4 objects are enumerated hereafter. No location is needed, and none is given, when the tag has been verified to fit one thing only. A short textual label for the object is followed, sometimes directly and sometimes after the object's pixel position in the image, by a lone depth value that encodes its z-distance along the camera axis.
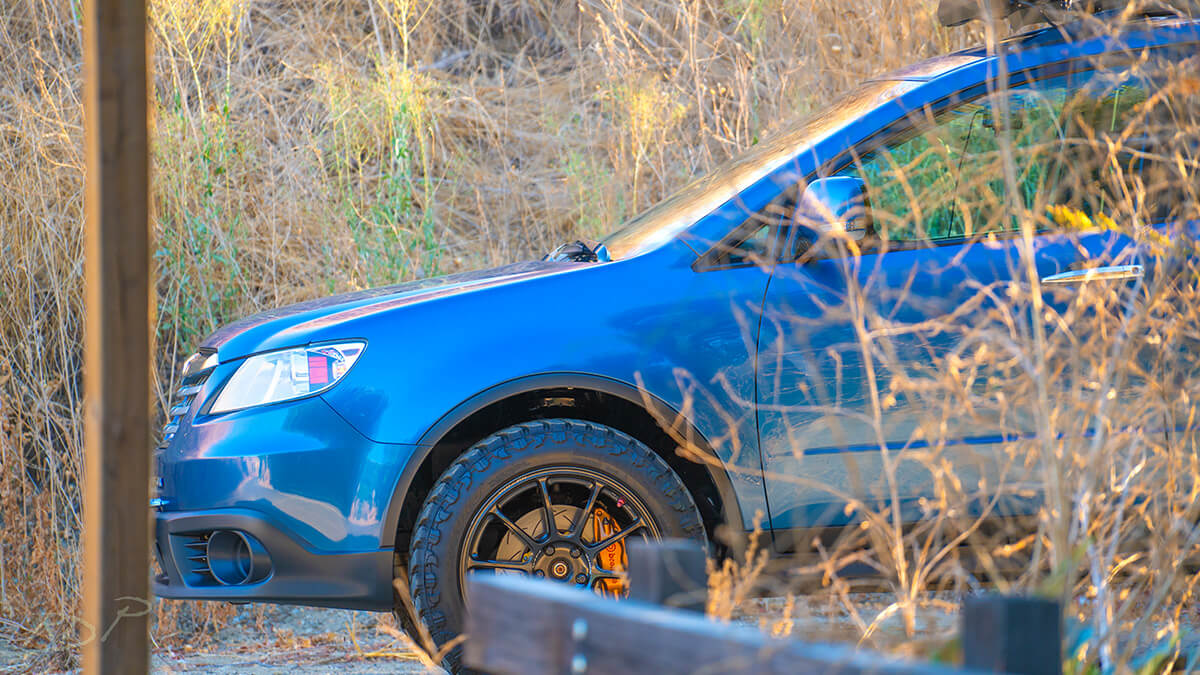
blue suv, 10.27
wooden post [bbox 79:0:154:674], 9.07
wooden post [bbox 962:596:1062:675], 7.31
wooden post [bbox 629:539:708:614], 8.82
